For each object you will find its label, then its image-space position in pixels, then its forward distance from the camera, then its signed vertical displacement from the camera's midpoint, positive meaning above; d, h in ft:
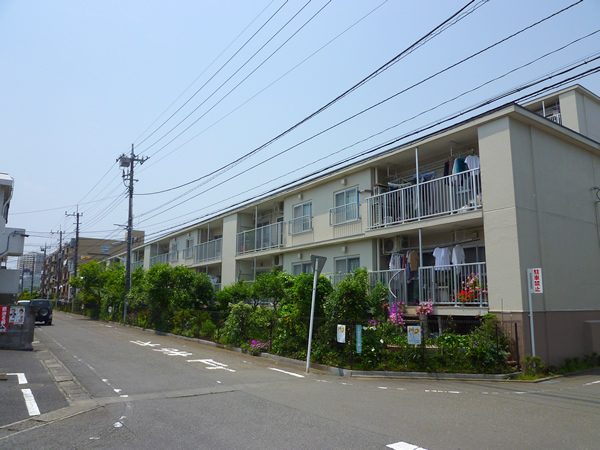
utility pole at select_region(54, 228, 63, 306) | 197.26 +22.77
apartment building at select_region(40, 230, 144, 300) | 248.11 +20.09
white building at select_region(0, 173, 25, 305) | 54.85 +5.75
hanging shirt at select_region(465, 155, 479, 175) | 44.32 +12.83
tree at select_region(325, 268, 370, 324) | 40.26 -0.89
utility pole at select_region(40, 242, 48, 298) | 317.83 +8.41
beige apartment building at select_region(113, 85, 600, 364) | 38.27 +7.30
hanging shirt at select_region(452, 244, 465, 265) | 44.27 +3.65
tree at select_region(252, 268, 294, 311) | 54.08 +0.74
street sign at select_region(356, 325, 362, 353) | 36.81 -3.82
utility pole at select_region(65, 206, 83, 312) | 155.73 +16.61
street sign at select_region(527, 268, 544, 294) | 35.37 +0.90
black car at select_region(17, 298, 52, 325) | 94.74 -4.59
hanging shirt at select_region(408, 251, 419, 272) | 46.98 +3.23
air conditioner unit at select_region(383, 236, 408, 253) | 51.67 +5.60
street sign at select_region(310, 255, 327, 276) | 39.58 +2.54
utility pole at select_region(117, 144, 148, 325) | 95.76 +16.18
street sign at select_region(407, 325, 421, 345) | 35.78 -3.39
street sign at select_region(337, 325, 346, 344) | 37.58 -3.50
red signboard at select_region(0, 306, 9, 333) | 47.16 -2.78
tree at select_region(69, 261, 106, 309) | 130.62 +2.75
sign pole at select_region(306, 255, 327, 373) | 38.43 +2.09
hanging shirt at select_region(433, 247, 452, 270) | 45.65 +3.66
